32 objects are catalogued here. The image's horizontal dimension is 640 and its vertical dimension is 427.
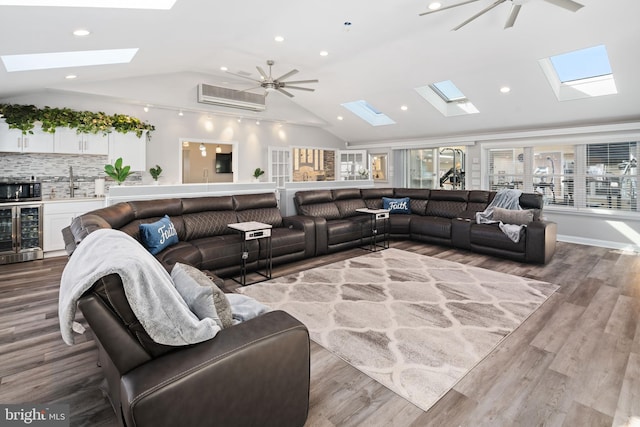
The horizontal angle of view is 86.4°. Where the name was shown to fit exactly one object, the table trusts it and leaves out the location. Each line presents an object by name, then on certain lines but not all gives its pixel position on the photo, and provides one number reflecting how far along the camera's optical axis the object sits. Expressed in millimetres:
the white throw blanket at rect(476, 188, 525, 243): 5520
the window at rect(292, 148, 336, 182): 9877
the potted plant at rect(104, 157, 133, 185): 5051
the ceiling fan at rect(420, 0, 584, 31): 2857
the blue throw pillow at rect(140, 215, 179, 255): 3705
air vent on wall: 6821
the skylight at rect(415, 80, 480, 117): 6762
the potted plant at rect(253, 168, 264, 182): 8066
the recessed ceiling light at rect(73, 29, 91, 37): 3095
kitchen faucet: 5801
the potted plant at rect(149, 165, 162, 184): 6536
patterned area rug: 2342
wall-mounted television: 10141
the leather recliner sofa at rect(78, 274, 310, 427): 1255
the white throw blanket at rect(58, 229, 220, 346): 1273
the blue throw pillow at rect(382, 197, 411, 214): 6754
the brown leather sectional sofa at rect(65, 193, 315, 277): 3742
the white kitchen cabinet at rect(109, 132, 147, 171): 6023
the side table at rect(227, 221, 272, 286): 3963
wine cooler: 4809
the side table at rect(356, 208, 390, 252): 5716
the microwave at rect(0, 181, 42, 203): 4855
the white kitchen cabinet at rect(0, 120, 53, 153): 4984
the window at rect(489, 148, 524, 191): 7120
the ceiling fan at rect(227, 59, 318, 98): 5441
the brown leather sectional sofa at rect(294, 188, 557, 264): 4863
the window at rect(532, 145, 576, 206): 6465
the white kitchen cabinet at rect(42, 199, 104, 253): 5090
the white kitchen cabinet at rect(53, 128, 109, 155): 5430
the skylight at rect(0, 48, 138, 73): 3939
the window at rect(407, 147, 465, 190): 9422
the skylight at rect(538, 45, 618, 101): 4961
